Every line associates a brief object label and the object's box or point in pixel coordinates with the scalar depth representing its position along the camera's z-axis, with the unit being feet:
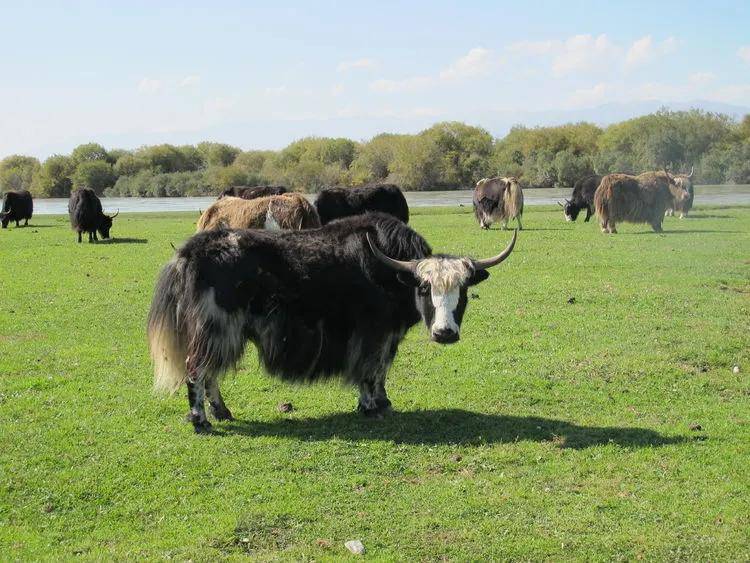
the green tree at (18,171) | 268.82
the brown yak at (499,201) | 85.10
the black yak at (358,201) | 71.26
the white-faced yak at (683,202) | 98.63
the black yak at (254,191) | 81.97
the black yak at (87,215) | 80.59
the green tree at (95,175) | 260.21
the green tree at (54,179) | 259.19
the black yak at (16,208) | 109.09
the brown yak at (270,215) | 46.98
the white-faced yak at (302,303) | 22.67
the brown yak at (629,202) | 79.77
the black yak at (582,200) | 99.04
